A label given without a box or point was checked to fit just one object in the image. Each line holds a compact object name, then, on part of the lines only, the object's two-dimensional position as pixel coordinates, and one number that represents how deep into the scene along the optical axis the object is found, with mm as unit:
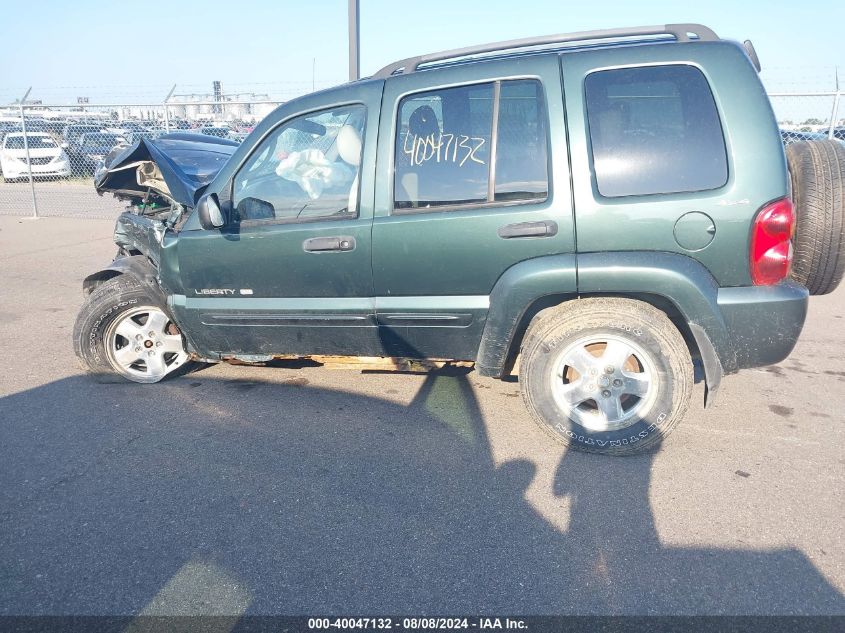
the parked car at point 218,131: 15715
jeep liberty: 2947
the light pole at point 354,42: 7191
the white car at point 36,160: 17688
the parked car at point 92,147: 18359
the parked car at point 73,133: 18375
